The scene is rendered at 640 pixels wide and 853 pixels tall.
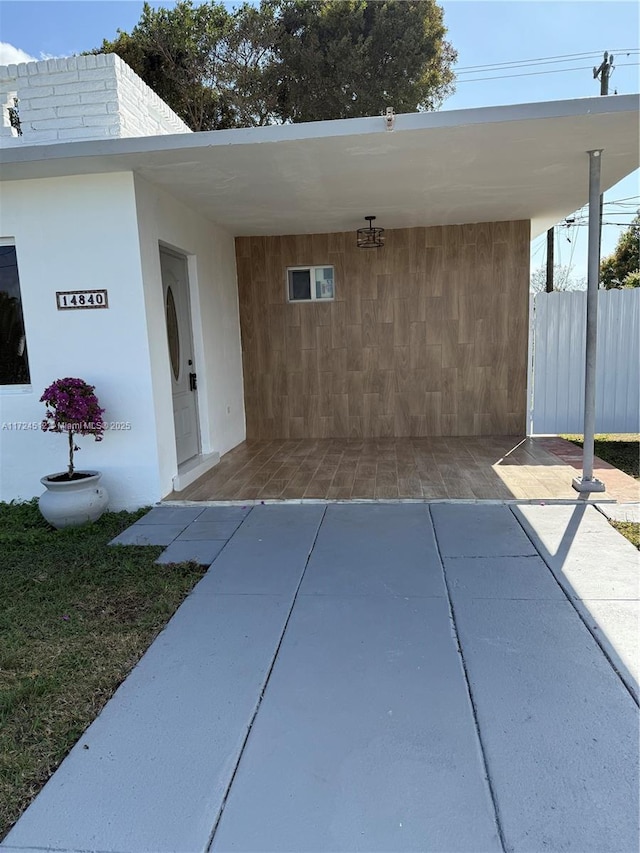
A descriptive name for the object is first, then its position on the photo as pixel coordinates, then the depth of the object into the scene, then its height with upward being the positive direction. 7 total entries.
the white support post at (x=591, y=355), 4.40 -0.23
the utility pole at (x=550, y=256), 14.02 +1.81
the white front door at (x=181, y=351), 5.56 -0.07
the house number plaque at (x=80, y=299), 4.60 +0.41
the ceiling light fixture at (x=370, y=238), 6.62 +1.17
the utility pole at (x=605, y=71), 13.03 +5.97
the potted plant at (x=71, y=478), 4.28 -1.02
